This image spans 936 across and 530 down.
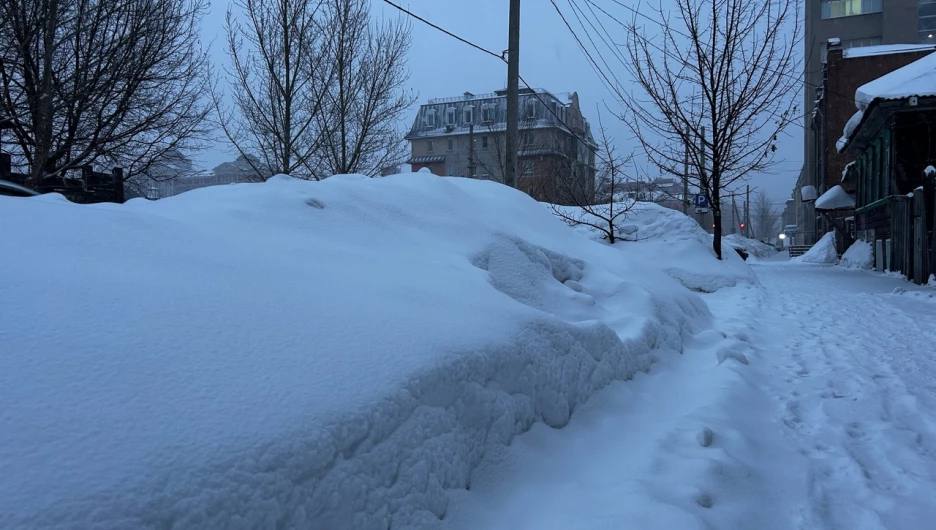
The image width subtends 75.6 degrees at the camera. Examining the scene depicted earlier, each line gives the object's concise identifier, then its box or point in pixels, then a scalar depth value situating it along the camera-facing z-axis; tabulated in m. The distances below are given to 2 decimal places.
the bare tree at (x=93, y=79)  9.44
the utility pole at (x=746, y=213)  59.56
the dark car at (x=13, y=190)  6.43
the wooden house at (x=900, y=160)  12.41
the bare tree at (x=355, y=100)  14.59
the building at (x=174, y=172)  14.29
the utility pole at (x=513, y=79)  10.33
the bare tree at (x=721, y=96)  12.43
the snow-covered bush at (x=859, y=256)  19.55
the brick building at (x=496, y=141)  25.02
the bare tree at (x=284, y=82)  13.23
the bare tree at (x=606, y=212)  11.83
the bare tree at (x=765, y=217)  103.62
